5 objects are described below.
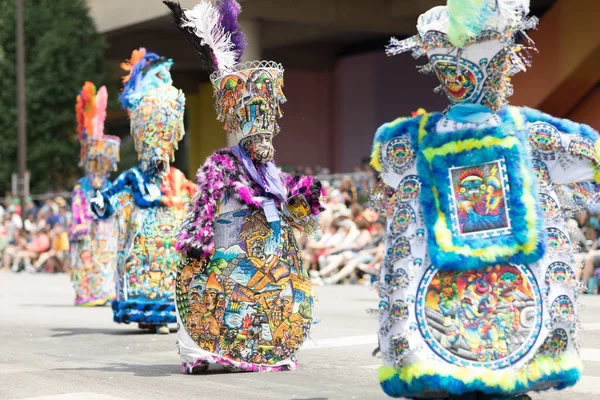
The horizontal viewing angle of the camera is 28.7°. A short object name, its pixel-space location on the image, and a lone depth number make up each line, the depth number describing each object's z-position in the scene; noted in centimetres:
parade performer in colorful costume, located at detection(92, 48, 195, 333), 1130
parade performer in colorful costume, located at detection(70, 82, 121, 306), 1633
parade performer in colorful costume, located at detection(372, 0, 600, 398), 564
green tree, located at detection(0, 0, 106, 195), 3350
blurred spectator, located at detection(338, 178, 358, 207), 2144
